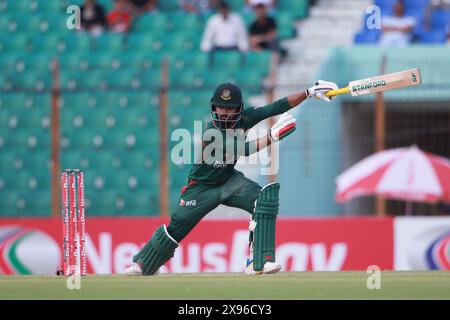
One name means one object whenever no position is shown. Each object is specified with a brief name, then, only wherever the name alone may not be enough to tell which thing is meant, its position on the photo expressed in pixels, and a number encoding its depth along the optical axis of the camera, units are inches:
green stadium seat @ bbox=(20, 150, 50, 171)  650.2
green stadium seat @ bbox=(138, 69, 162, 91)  676.7
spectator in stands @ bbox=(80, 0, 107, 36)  741.3
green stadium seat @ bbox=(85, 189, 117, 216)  641.0
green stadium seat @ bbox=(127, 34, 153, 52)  727.1
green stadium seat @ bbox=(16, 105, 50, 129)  654.5
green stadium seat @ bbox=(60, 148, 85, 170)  643.5
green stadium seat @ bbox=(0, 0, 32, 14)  770.8
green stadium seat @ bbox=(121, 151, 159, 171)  653.3
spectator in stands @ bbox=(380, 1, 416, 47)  685.9
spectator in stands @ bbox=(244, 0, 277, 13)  722.8
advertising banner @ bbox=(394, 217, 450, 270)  559.5
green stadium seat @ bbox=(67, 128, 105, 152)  656.4
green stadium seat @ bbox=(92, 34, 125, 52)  730.2
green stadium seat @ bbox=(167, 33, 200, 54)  722.8
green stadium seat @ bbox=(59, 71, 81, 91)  706.8
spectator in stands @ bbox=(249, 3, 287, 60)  705.6
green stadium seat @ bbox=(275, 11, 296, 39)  731.4
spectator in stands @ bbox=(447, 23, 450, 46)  694.9
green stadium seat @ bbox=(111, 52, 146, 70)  702.9
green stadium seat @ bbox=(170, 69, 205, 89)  687.1
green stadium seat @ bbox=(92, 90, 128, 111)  653.9
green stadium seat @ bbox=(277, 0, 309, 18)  744.3
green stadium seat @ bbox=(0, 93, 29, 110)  647.8
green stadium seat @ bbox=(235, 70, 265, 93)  687.7
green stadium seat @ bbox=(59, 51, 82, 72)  719.1
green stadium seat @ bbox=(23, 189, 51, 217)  642.8
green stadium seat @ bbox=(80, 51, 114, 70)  715.4
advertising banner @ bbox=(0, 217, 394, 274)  566.3
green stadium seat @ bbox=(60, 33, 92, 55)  735.1
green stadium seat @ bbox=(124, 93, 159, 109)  659.4
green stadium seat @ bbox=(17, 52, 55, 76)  712.4
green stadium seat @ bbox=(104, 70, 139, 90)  689.0
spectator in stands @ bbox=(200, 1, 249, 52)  699.4
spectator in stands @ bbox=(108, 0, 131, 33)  745.6
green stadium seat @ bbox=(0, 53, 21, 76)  713.0
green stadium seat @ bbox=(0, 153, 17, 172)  650.8
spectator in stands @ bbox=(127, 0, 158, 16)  759.7
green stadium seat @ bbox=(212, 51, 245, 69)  694.5
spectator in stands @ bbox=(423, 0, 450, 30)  698.8
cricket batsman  384.2
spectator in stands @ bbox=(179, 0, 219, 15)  747.4
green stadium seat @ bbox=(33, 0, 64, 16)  765.3
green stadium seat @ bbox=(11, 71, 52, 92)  707.4
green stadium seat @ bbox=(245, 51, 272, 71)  692.7
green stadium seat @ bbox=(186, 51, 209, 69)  697.6
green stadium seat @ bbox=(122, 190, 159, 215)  646.5
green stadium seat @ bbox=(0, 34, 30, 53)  748.0
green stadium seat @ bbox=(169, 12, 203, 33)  736.3
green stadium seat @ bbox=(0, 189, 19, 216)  644.7
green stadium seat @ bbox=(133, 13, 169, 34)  743.1
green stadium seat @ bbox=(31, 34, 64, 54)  739.4
